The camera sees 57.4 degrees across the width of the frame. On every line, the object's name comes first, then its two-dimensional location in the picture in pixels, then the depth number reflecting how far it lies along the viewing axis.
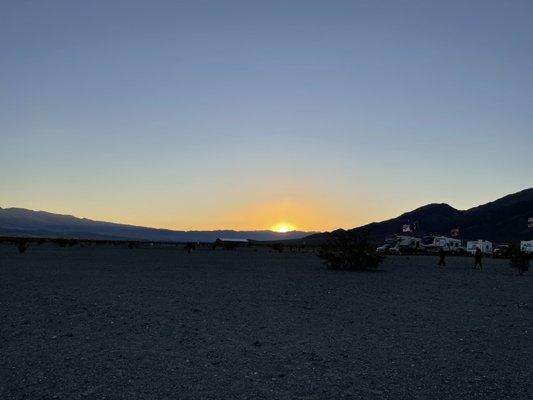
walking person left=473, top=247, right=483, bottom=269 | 43.50
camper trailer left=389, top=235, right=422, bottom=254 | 85.88
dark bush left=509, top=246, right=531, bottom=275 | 37.84
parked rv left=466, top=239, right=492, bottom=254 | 82.34
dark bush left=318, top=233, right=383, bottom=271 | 39.97
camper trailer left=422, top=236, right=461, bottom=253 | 87.12
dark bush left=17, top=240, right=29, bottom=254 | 61.78
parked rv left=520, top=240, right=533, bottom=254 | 76.09
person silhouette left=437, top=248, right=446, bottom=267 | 45.44
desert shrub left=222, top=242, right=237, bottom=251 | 112.56
